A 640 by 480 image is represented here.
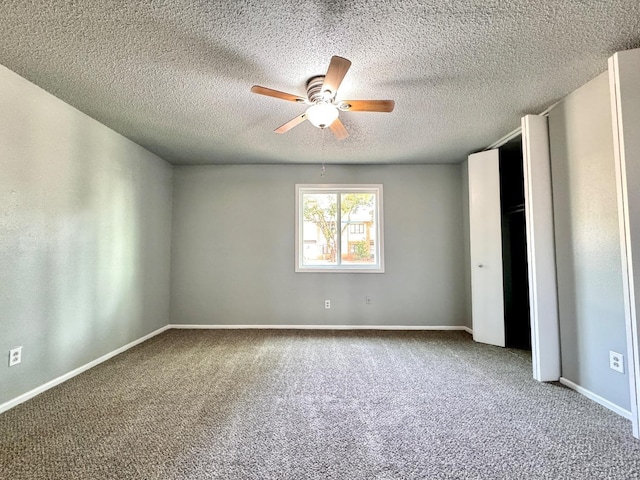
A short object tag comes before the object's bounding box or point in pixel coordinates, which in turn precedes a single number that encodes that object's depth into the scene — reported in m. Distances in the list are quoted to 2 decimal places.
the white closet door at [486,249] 3.45
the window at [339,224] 4.30
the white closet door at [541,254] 2.46
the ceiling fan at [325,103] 1.88
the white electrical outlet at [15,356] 2.06
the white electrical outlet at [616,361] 1.96
